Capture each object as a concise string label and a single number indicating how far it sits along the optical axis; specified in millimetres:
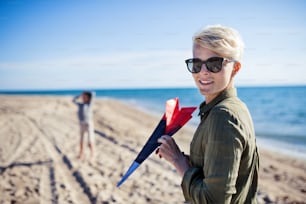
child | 7414
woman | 1137
